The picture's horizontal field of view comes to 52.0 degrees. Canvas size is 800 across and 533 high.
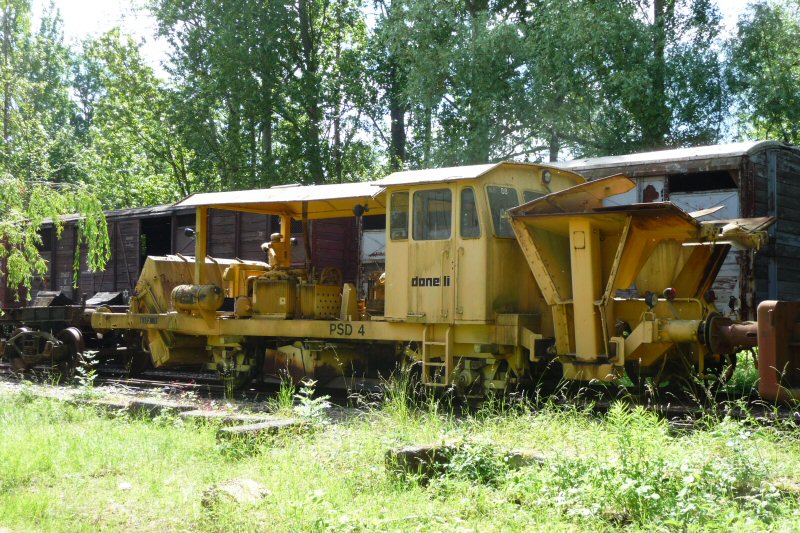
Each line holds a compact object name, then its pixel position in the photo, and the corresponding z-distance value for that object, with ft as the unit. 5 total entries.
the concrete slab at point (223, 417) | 26.40
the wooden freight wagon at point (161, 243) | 57.21
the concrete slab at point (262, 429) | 23.65
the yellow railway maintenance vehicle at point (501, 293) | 28.73
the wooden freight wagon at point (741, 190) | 41.70
